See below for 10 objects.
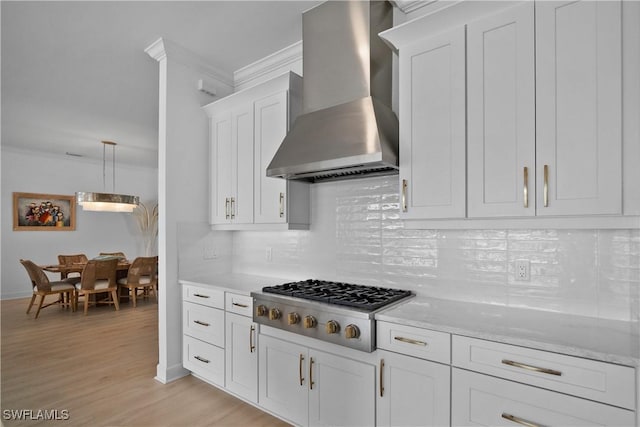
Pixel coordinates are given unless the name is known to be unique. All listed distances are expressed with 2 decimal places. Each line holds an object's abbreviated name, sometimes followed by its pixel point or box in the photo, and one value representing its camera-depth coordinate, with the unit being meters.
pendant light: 5.21
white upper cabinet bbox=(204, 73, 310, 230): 2.64
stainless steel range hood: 2.00
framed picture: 6.44
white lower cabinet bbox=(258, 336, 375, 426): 1.85
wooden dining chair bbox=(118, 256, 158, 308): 5.78
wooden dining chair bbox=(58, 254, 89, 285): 6.54
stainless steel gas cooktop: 1.81
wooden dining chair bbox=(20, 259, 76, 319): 5.14
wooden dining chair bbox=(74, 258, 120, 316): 5.32
